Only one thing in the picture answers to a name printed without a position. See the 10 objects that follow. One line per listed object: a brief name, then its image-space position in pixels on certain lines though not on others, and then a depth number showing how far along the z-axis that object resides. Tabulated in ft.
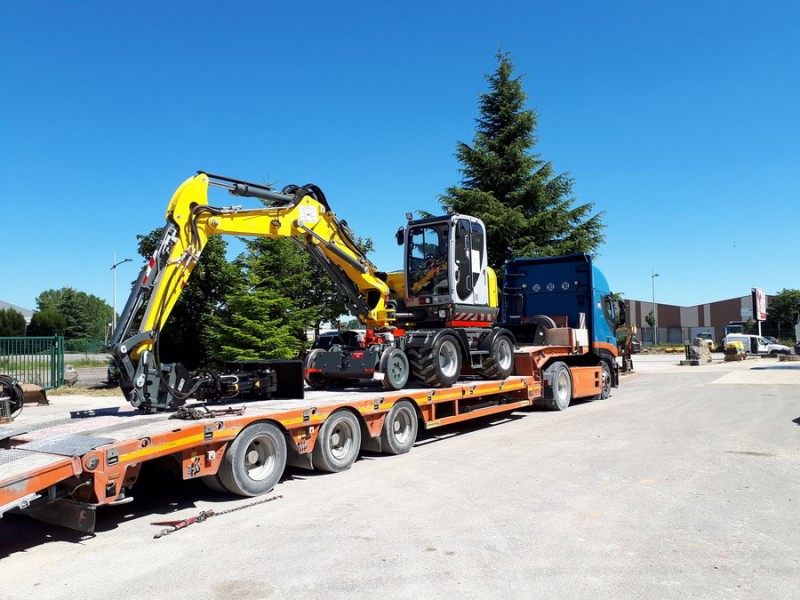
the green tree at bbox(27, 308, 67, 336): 221.46
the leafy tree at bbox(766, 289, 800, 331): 228.43
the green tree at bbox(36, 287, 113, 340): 280.31
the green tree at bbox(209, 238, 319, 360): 65.00
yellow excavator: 25.36
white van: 154.53
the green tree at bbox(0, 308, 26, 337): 173.06
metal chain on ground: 19.67
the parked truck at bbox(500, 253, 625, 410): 52.85
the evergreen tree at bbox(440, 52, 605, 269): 81.00
